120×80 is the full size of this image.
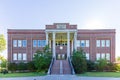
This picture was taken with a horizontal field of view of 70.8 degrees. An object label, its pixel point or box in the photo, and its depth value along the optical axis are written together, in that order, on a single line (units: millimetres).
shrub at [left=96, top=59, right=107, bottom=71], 17260
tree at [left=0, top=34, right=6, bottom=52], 23913
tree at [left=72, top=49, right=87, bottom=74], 14667
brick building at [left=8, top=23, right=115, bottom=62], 19361
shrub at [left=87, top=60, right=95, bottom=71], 17338
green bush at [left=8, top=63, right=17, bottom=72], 17585
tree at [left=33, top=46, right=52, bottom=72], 15186
